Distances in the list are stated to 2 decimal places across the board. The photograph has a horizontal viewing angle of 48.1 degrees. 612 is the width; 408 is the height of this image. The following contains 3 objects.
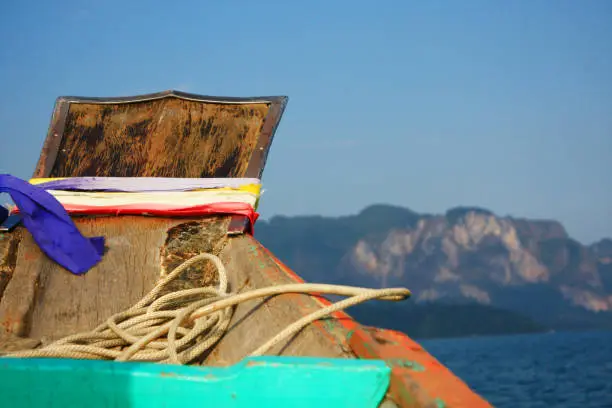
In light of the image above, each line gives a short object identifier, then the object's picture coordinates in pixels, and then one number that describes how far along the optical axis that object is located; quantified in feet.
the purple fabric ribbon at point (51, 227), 10.61
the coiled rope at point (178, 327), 6.81
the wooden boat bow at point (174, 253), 6.39
